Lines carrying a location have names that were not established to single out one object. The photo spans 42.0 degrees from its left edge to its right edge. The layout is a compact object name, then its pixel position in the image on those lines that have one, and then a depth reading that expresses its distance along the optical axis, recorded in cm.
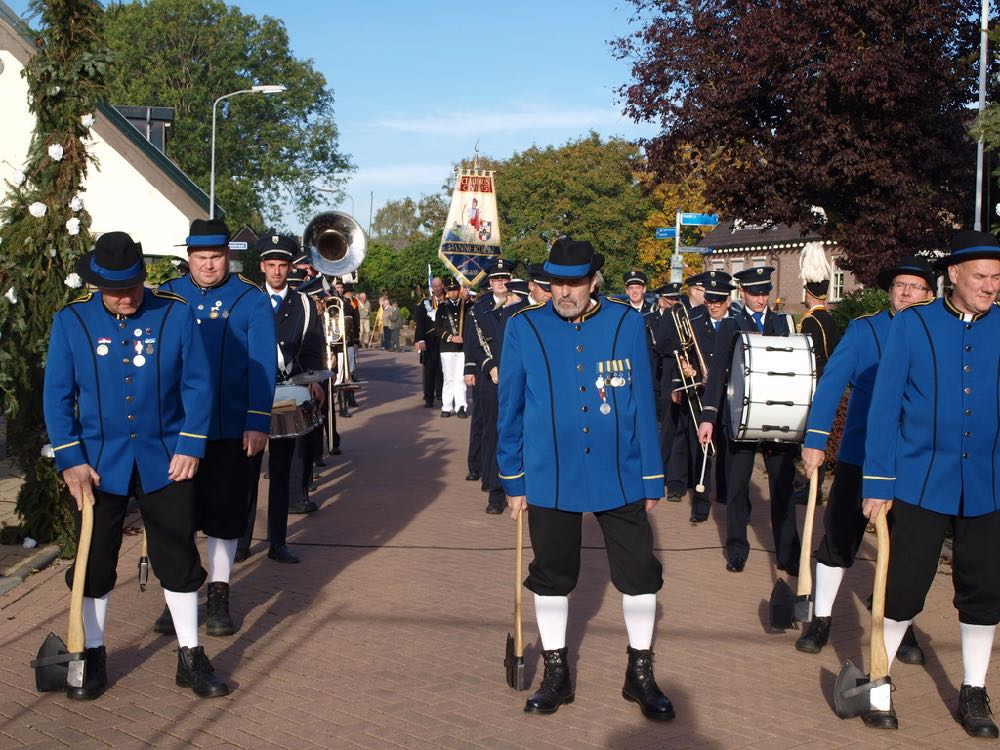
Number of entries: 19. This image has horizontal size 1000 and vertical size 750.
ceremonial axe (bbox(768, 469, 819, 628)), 667
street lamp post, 3384
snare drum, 832
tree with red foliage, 1952
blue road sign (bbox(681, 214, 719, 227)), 2320
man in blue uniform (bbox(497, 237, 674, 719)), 575
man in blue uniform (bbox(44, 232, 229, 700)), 586
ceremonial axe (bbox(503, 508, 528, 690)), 598
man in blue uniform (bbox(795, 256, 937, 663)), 660
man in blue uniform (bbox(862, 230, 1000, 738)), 552
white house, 3188
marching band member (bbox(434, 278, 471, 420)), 2070
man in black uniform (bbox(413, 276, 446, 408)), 2186
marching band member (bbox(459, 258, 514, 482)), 1195
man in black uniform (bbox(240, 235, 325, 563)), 877
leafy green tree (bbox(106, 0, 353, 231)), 6134
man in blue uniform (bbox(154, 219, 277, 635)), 695
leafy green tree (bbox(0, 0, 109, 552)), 871
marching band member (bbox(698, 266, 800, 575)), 827
